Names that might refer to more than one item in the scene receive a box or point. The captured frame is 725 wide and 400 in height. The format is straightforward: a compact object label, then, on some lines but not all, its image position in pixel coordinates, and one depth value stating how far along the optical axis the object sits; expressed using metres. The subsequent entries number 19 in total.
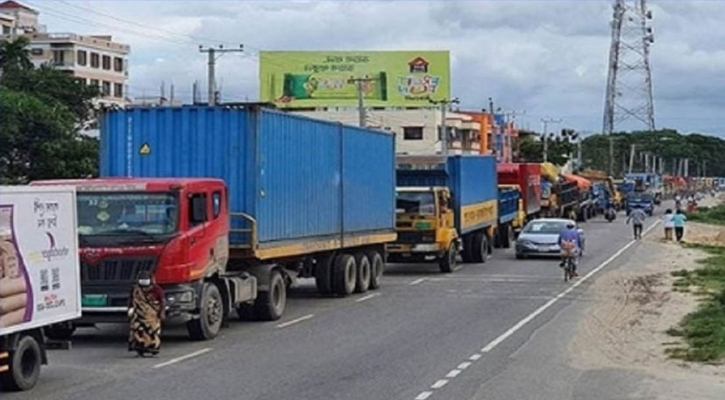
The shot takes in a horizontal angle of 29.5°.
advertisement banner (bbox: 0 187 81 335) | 14.88
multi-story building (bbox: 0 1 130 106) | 114.56
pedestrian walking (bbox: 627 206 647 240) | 60.06
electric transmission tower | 141.62
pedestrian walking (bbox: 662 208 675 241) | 59.97
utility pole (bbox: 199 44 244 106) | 46.69
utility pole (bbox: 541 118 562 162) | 124.80
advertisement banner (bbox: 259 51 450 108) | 94.44
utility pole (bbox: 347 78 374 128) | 67.96
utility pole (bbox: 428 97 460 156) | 84.33
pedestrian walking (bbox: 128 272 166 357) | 18.47
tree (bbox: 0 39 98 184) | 49.28
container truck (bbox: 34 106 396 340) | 19.69
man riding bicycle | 34.25
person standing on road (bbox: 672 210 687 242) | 58.84
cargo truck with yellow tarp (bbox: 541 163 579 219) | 63.78
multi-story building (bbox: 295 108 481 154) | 106.62
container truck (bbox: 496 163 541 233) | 53.28
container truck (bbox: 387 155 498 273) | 36.53
